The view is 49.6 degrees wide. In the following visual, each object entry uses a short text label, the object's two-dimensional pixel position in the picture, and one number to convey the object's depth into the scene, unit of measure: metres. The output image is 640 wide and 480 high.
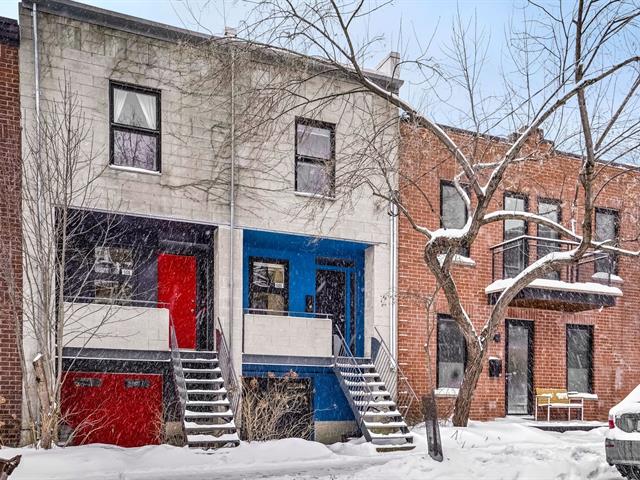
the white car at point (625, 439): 8.20
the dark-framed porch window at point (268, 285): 16.14
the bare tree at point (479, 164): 11.51
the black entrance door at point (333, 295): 17.05
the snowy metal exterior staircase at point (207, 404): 12.16
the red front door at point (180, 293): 15.20
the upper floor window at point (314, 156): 15.71
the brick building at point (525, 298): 16.59
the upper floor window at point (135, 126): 13.92
